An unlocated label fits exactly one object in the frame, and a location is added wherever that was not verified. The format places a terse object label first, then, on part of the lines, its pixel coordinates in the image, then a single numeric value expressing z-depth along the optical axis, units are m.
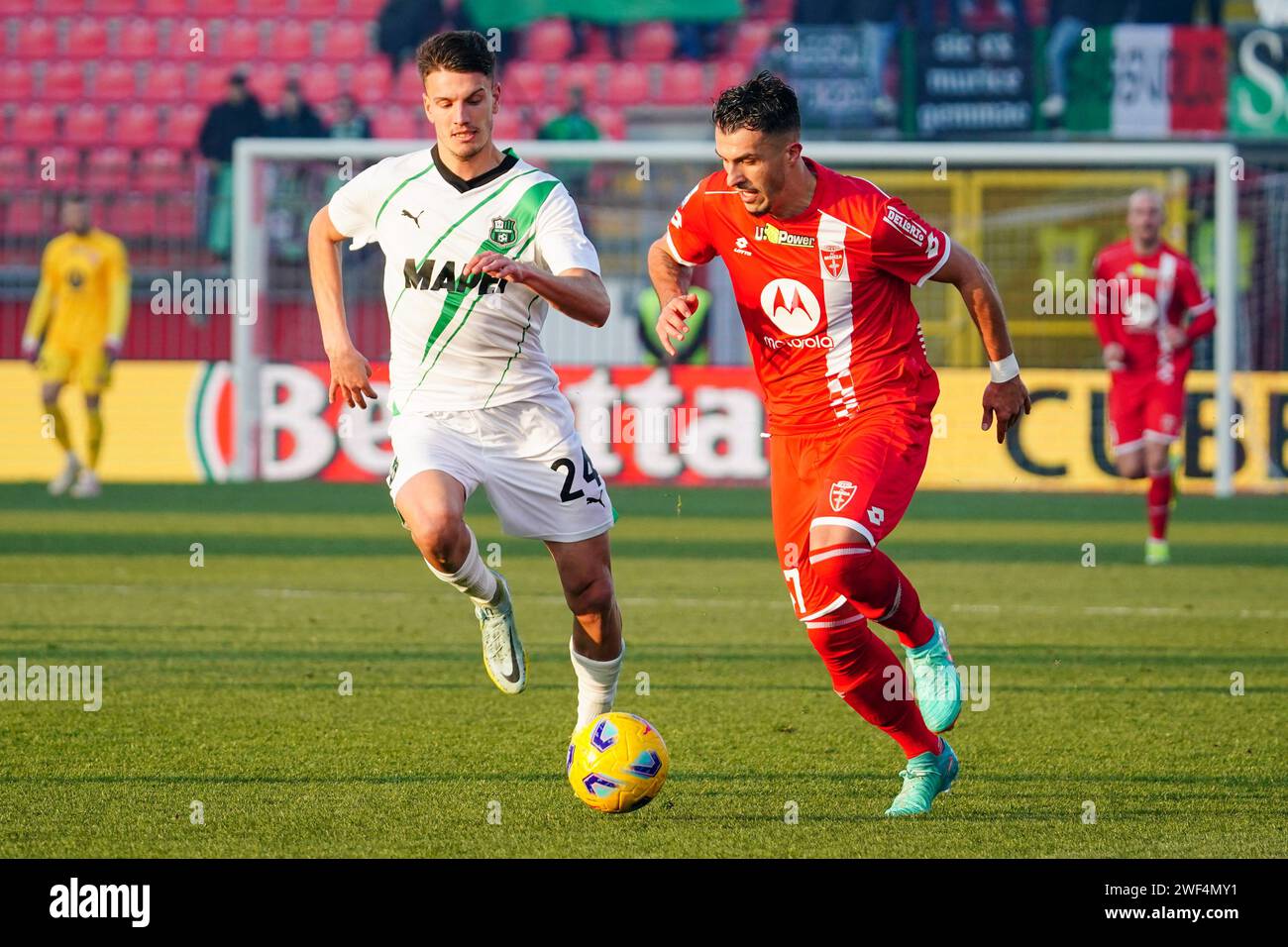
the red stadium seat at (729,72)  23.09
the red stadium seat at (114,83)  23.94
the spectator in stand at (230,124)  21.00
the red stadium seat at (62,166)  21.01
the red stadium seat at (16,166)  21.94
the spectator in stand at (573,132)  20.08
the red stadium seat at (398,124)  22.97
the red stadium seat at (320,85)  23.91
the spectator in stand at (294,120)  20.81
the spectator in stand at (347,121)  21.08
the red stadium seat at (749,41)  23.39
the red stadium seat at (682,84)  23.31
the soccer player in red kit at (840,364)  5.48
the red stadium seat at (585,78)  23.69
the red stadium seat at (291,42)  24.42
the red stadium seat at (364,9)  24.64
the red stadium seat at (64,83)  23.95
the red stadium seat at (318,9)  24.59
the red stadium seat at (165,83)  23.88
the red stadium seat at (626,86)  23.56
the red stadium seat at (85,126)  23.48
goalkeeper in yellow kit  17.11
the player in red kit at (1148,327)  13.15
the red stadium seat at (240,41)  24.31
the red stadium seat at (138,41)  24.28
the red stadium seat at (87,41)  24.31
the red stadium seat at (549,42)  24.00
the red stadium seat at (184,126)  23.44
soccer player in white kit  5.88
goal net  17.97
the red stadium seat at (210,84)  23.86
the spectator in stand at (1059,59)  20.84
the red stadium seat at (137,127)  23.42
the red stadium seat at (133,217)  20.42
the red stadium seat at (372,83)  23.64
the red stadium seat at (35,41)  24.28
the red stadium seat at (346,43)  24.33
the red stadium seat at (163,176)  20.59
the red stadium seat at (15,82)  24.00
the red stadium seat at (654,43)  23.66
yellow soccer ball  5.31
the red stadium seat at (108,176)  20.70
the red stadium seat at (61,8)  24.62
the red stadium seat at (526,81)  23.34
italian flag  20.81
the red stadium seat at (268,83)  23.83
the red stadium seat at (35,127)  23.50
